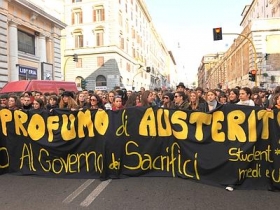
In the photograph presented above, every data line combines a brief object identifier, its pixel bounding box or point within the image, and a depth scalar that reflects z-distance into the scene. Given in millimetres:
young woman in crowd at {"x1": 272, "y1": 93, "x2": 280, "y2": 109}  3980
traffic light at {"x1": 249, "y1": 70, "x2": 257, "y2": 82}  15211
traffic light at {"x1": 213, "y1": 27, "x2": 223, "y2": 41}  13935
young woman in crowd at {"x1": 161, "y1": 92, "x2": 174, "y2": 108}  5377
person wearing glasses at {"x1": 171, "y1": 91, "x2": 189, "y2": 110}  4798
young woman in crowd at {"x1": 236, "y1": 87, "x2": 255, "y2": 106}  4714
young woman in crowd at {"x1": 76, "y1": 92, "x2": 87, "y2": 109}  5932
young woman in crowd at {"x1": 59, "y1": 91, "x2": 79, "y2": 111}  5282
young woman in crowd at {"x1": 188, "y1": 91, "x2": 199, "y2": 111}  4891
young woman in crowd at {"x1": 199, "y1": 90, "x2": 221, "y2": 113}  4851
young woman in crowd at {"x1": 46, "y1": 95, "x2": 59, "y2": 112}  5544
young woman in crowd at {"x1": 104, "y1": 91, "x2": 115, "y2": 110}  5719
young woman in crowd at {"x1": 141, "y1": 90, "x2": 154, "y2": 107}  5173
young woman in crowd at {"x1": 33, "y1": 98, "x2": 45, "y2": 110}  5143
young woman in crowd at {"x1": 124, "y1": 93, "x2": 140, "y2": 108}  5652
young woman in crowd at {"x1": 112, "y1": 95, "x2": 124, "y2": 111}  4828
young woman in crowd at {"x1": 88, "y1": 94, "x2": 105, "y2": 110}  4843
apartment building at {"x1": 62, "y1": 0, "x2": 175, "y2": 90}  32761
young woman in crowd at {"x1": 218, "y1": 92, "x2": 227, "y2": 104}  5841
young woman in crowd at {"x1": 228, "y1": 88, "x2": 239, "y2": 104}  5189
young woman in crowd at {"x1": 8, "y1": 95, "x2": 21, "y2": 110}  5061
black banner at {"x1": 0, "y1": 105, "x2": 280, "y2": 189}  3579
